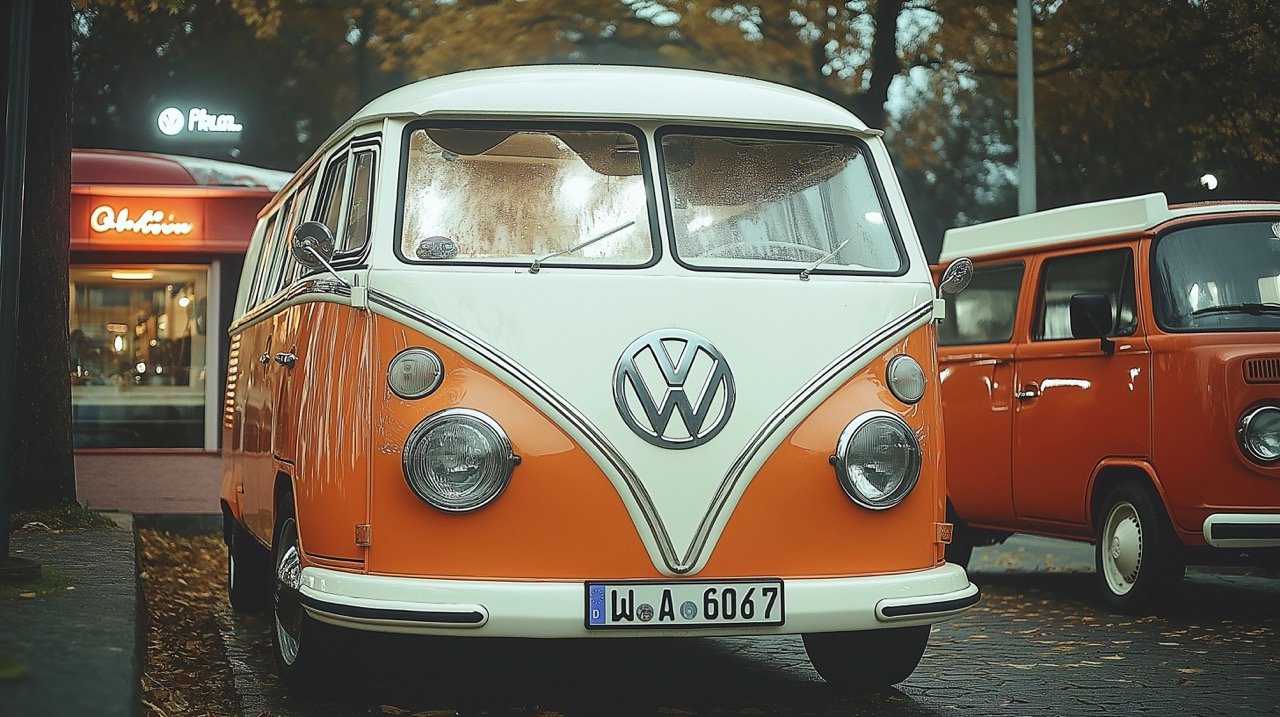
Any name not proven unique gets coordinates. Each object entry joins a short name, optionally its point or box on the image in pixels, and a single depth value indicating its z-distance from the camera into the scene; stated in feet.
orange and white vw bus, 19.07
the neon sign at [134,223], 64.44
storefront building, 65.51
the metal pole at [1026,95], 57.52
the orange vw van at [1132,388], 29.55
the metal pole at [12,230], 23.49
